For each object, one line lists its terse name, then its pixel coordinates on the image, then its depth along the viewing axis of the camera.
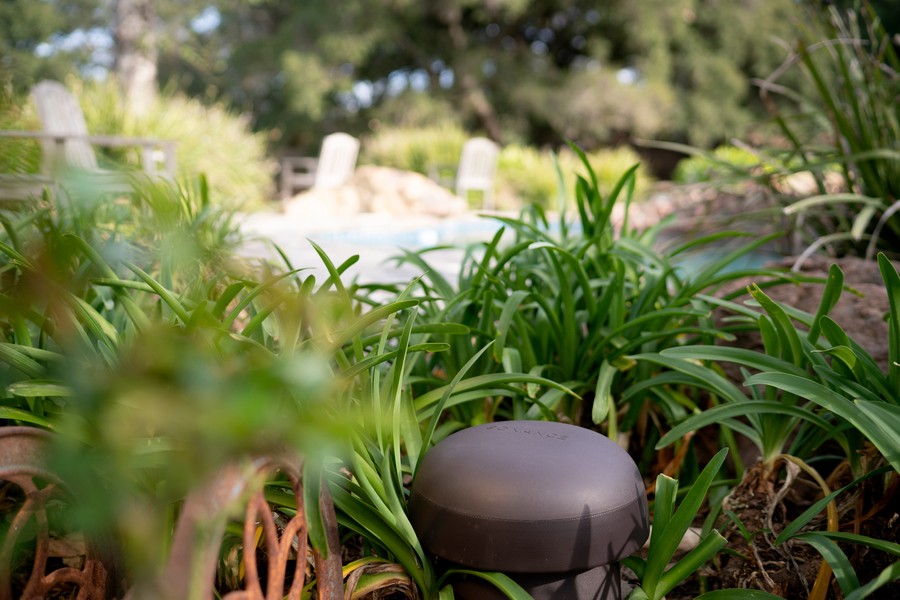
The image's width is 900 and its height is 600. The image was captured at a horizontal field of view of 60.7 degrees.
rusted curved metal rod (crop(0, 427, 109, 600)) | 0.91
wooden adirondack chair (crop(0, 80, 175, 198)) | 5.59
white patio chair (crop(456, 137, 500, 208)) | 11.76
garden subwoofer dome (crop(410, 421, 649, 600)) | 1.09
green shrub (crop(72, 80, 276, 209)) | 8.03
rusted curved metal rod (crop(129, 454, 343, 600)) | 0.55
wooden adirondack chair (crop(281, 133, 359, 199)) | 11.88
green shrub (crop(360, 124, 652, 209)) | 12.15
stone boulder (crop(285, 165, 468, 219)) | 10.44
